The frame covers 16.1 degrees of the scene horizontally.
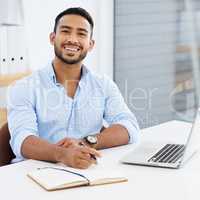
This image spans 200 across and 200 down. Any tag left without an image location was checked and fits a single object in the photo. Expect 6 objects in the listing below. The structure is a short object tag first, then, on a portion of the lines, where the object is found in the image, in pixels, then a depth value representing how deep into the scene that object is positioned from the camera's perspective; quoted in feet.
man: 9.44
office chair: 9.48
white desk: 7.75
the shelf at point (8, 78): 12.01
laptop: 8.45
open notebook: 7.92
